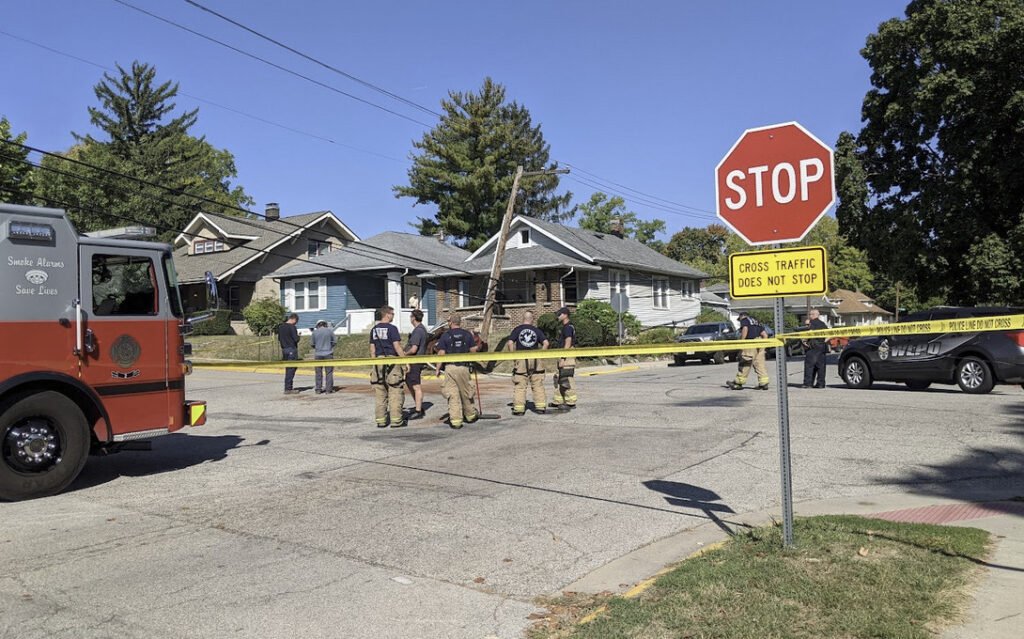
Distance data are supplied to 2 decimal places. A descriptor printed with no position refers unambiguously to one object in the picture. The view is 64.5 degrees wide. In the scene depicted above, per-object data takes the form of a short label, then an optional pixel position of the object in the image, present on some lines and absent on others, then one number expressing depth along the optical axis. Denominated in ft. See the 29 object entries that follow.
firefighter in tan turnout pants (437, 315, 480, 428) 40.88
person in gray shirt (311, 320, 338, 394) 60.85
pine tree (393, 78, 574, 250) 195.00
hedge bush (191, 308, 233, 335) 132.36
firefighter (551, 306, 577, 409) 46.09
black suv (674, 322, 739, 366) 103.96
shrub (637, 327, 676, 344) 116.47
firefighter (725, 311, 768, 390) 54.54
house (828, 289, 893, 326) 261.44
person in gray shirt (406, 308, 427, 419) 44.91
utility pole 90.68
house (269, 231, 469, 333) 126.62
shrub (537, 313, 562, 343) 105.29
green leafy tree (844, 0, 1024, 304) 75.05
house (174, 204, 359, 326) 137.28
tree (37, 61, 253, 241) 171.63
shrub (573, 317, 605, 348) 104.53
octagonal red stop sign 17.42
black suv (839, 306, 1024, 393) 47.01
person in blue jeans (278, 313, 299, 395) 60.13
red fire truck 25.99
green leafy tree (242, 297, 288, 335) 125.90
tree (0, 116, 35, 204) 108.88
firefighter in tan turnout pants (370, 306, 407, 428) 41.96
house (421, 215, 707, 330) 119.44
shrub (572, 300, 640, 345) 111.96
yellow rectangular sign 17.02
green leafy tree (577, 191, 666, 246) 233.35
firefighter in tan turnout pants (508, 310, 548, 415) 45.11
